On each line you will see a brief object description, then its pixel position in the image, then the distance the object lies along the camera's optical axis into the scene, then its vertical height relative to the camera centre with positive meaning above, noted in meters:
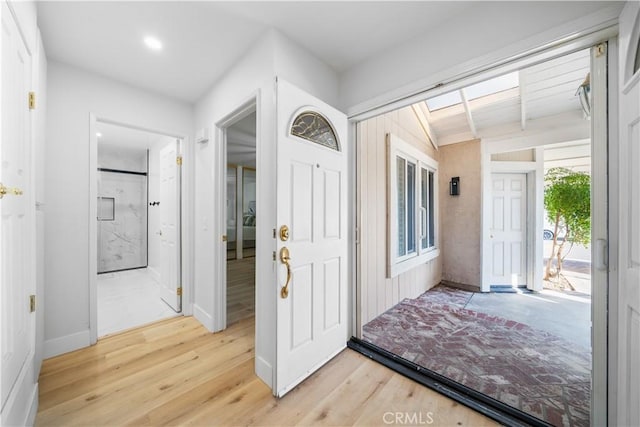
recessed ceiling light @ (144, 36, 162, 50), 1.82 +1.33
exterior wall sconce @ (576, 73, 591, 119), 2.11 +1.11
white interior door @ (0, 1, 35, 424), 1.01 -0.03
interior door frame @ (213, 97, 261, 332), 2.43 -0.12
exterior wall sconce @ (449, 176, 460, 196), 4.20 +0.46
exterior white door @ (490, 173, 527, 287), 4.02 -0.31
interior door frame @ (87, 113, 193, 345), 2.23 +0.00
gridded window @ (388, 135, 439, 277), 3.00 +0.08
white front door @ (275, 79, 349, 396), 1.58 -0.18
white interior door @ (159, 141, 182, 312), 2.81 -0.18
